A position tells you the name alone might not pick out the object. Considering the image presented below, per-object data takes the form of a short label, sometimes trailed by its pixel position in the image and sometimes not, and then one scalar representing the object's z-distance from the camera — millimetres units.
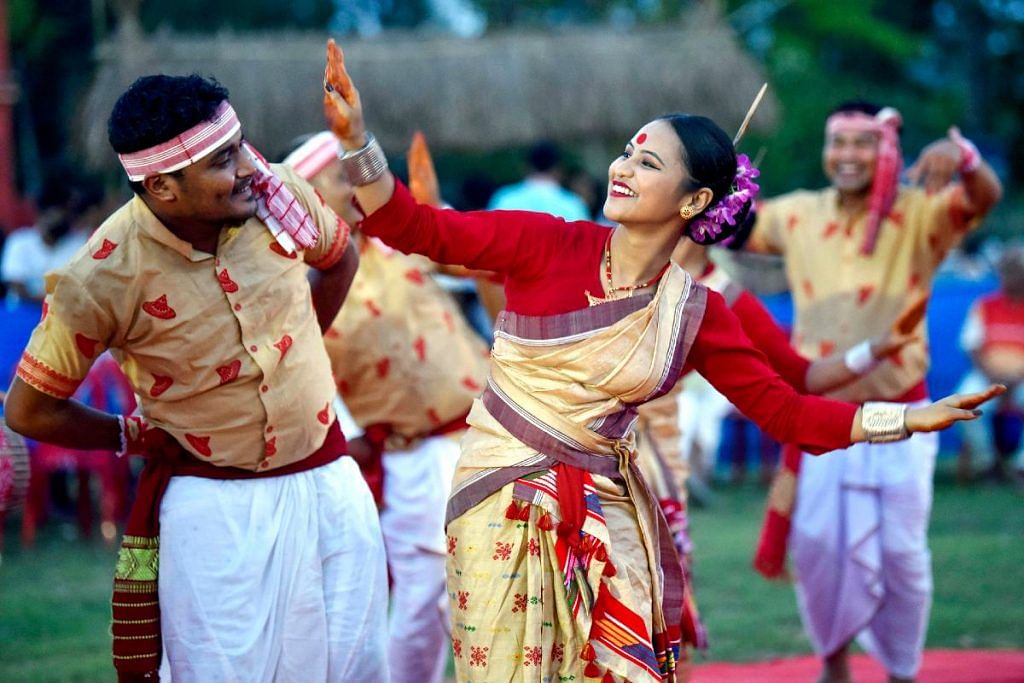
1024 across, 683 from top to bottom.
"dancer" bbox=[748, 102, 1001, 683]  12047
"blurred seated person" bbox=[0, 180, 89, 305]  20437
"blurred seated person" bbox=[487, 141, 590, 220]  20187
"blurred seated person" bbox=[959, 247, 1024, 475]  22969
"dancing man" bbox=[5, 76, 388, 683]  7348
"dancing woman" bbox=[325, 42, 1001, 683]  7418
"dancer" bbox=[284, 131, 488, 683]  10914
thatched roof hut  31641
